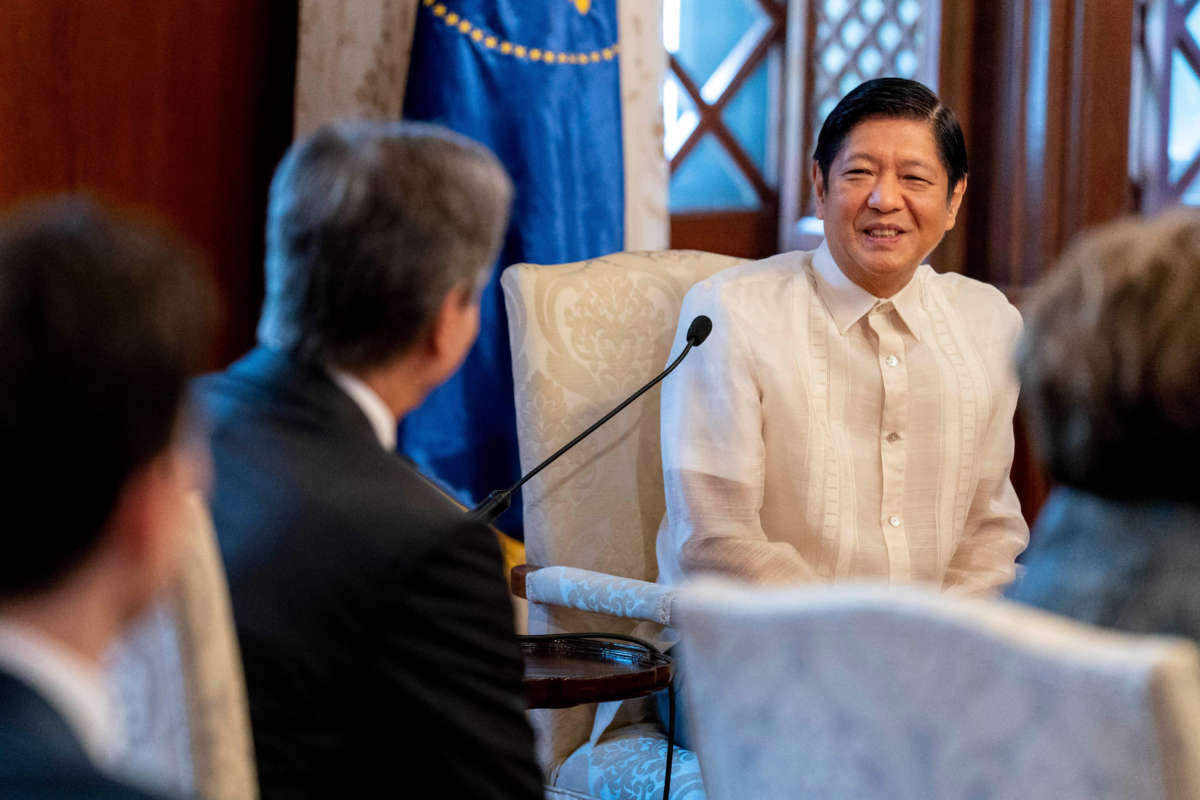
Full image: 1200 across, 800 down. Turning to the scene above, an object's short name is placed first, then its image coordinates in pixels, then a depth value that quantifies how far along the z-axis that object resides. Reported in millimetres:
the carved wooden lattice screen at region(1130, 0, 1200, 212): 7617
